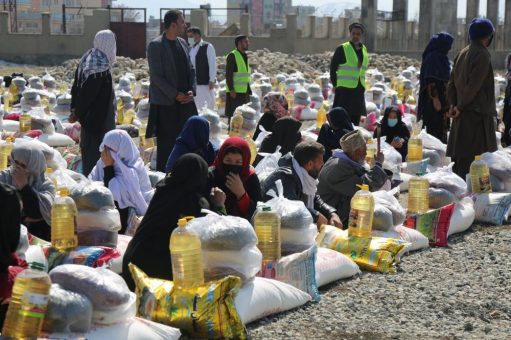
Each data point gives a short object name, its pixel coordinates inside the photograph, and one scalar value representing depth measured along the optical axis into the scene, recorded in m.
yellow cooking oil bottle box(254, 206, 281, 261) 5.65
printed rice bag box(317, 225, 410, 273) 6.43
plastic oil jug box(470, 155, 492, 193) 8.35
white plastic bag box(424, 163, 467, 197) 7.91
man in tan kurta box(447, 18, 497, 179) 8.88
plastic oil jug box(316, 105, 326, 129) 13.69
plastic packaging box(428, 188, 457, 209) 7.75
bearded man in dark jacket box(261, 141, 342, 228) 6.70
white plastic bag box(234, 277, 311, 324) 5.09
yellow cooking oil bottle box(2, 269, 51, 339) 3.92
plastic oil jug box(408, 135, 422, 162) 9.71
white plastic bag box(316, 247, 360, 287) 6.00
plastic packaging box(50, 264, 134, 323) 4.34
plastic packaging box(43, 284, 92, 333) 4.15
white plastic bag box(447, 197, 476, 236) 7.70
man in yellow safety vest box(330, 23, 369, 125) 11.78
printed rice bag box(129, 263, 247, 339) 4.70
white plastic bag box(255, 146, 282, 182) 7.45
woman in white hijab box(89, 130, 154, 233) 6.68
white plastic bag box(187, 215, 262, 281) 5.01
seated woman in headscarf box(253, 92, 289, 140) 10.06
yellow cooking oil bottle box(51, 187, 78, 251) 5.71
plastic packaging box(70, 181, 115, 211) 5.97
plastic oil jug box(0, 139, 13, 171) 7.81
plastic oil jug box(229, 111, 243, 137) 11.26
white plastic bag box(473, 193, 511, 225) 8.20
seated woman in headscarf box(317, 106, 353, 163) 8.65
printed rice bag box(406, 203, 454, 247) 7.35
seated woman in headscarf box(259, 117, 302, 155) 8.68
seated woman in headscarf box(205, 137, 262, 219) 6.05
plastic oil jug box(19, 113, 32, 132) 11.46
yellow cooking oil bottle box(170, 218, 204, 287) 4.76
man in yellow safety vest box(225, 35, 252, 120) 13.41
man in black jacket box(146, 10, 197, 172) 8.80
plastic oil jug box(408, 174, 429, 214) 7.58
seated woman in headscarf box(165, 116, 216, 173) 7.01
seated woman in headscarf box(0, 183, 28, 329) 4.17
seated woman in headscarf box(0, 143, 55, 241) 5.94
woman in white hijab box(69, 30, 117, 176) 8.50
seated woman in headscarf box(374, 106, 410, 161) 10.05
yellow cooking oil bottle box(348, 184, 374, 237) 6.52
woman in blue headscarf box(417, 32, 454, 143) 10.86
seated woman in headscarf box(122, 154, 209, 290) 5.25
